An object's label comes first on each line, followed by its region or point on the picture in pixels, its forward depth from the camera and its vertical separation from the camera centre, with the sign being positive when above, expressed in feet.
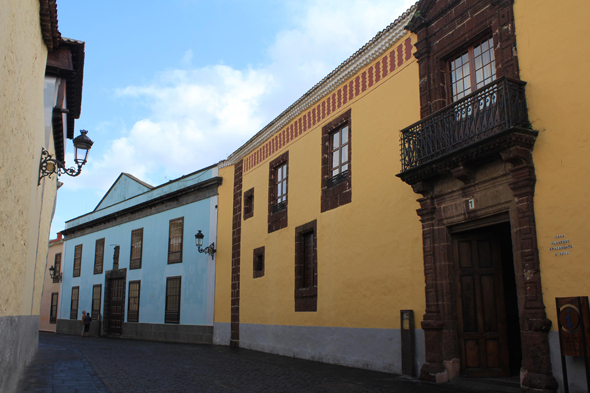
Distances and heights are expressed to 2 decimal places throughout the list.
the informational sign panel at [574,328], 20.07 -1.11
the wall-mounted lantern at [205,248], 61.47 +6.34
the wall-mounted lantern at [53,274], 98.27 +5.35
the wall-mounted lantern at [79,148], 27.61 +8.16
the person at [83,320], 79.63 -2.72
